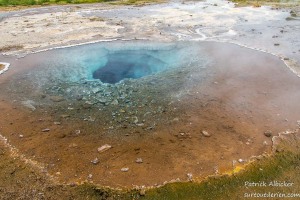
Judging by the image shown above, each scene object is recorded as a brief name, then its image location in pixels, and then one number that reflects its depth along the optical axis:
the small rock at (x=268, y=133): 7.84
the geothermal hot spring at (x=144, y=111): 7.03
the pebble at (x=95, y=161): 7.03
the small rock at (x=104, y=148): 7.46
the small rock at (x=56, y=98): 9.74
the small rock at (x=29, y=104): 9.37
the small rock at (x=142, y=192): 6.17
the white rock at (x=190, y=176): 6.54
